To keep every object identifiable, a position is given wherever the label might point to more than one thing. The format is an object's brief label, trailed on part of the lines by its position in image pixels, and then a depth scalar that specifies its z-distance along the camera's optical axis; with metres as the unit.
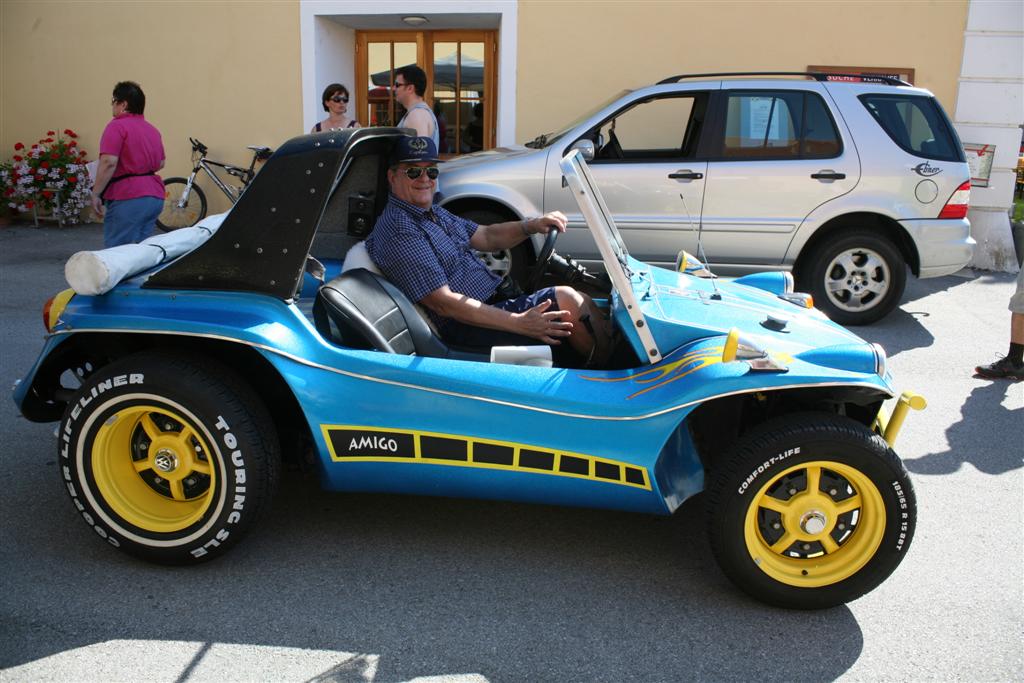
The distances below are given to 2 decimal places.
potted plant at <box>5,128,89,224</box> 10.70
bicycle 10.41
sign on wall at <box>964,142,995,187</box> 9.11
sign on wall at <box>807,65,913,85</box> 9.49
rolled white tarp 3.10
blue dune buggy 2.96
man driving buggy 3.66
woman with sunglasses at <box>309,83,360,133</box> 7.99
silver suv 6.88
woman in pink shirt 6.15
